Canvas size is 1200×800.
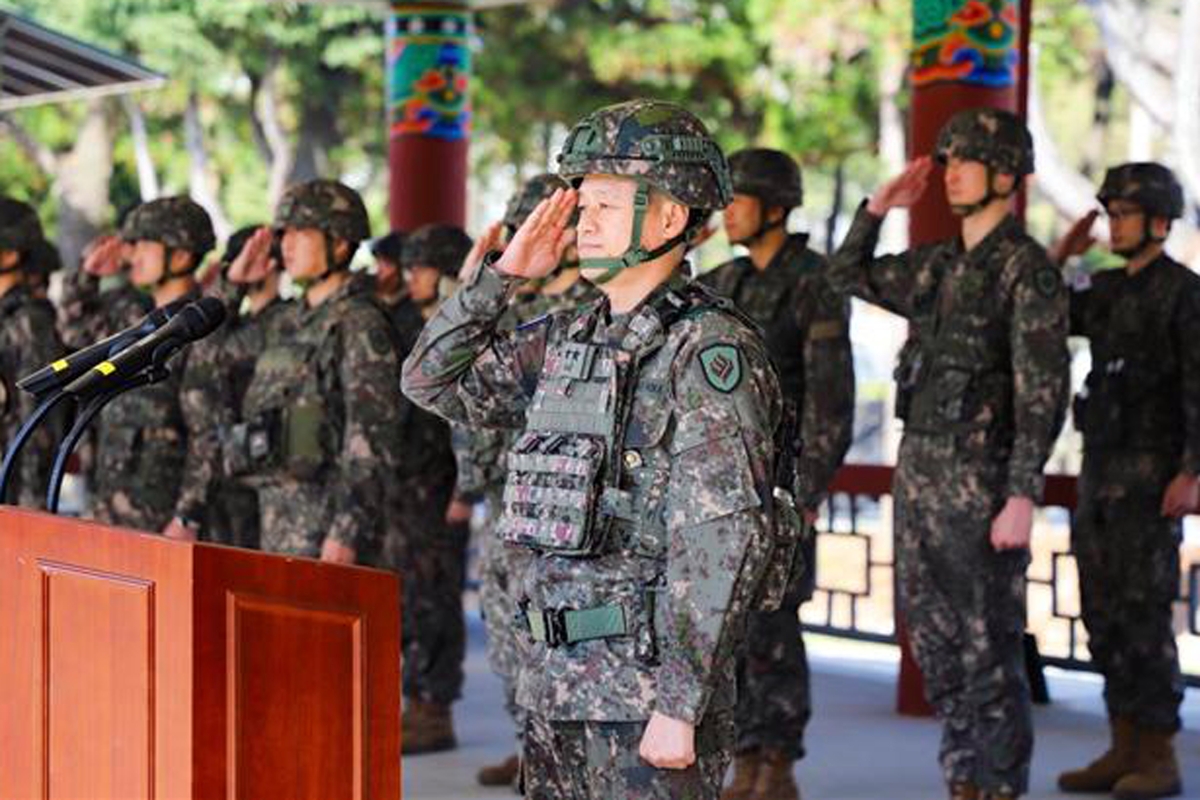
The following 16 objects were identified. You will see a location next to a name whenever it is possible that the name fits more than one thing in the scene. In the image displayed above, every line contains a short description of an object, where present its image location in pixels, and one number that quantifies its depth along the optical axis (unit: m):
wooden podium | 3.44
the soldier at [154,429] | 7.82
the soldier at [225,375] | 7.46
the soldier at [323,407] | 6.98
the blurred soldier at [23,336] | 8.48
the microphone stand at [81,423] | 3.91
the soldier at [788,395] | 7.04
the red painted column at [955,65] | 8.73
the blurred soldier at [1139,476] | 7.43
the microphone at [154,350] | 3.97
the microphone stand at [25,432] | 3.92
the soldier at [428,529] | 8.56
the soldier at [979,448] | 6.29
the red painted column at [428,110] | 12.45
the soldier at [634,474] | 3.95
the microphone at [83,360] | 3.98
